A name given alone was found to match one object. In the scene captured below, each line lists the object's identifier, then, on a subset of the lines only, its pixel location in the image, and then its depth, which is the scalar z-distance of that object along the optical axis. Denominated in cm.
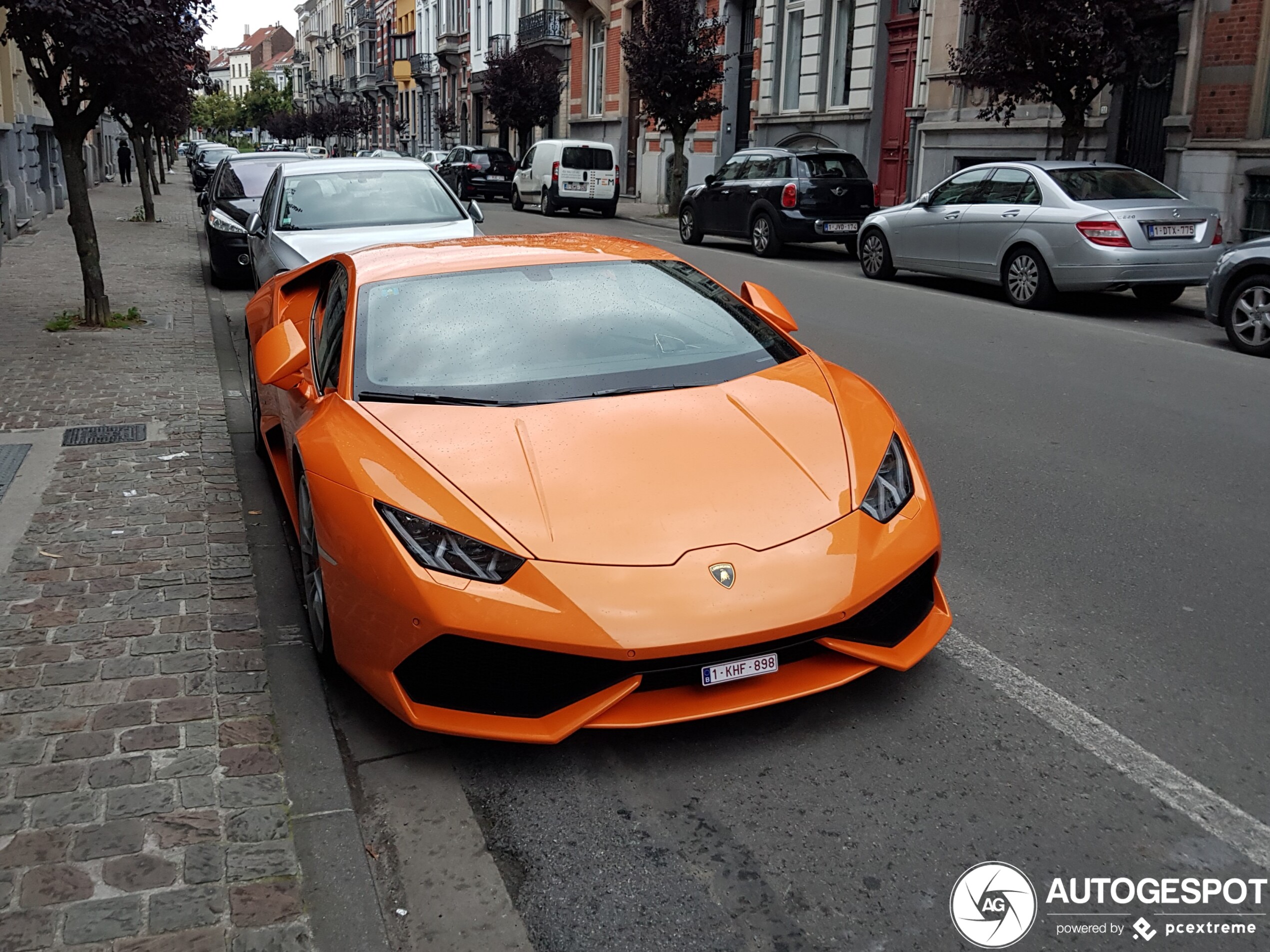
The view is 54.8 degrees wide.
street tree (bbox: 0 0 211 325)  1003
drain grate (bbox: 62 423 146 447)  696
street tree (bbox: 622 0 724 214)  2717
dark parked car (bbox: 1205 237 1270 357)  1026
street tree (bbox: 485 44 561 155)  4359
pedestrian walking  3781
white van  3019
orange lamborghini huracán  325
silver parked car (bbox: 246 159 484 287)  1016
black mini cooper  1891
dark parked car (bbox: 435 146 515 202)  3622
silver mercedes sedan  1235
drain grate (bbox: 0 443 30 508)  613
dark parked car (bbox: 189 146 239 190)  3784
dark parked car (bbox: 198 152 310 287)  1442
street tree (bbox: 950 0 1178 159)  1584
